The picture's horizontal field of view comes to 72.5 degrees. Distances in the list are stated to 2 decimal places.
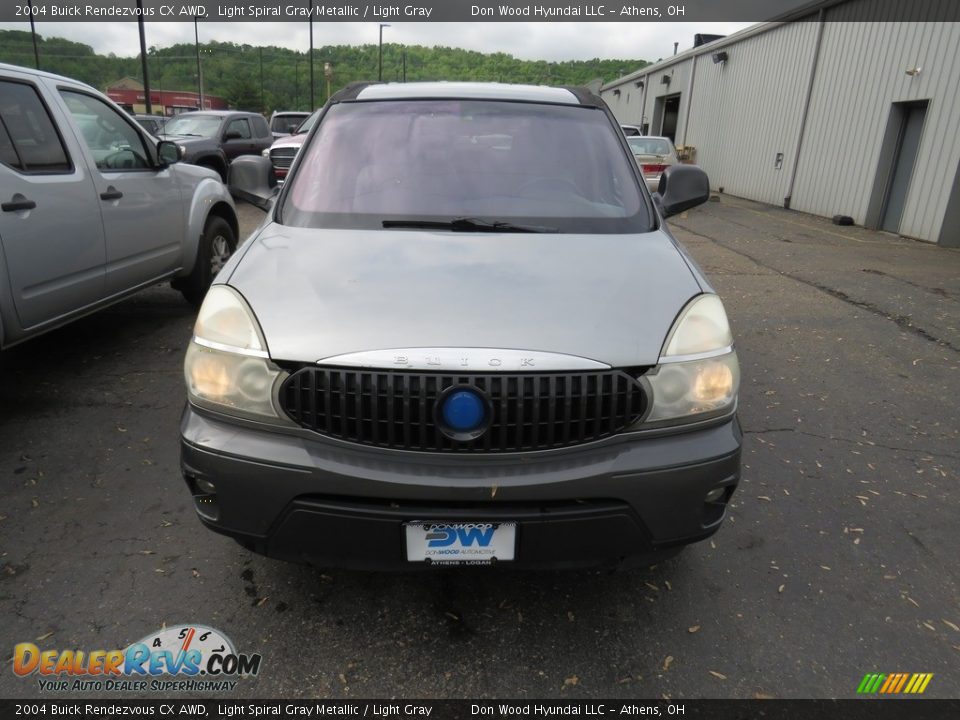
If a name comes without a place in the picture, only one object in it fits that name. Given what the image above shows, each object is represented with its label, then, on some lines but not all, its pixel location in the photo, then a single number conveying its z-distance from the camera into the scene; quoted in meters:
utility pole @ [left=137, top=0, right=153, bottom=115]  18.74
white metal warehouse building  11.19
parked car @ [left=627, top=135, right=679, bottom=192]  14.43
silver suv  1.89
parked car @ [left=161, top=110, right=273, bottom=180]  12.80
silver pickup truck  3.63
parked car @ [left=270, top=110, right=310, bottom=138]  19.61
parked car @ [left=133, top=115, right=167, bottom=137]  16.27
